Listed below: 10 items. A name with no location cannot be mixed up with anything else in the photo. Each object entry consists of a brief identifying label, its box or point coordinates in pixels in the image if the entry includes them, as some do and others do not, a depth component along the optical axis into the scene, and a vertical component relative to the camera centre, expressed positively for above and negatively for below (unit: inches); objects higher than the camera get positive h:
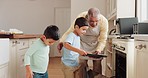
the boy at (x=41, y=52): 79.4 -5.6
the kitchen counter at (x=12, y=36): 86.6 +0.2
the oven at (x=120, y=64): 91.5 -12.9
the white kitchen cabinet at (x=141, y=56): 58.8 -5.7
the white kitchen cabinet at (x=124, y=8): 142.5 +17.7
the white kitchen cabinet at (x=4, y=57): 70.8 -6.7
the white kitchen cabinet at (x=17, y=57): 86.7 -8.5
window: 134.5 +15.8
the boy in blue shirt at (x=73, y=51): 88.7 -5.8
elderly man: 108.5 -1.0
